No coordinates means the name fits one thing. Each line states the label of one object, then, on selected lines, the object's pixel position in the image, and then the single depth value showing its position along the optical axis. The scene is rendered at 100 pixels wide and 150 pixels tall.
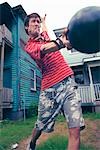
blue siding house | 5.27
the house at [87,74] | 6.22
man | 1.25
